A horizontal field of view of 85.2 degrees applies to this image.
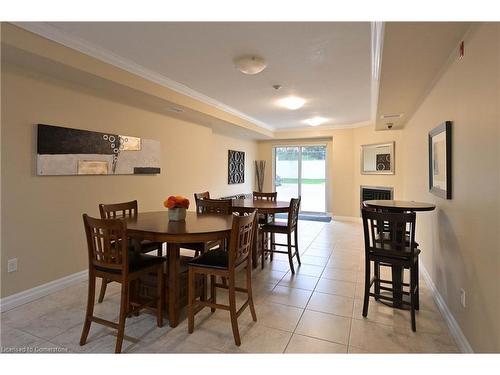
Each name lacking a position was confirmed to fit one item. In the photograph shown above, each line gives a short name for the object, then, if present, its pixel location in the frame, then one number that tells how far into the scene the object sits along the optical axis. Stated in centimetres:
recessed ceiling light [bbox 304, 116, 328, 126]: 636
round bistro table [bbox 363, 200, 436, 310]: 243
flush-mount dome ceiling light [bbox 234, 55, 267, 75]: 290
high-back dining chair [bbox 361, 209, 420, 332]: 217
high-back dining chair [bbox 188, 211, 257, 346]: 201
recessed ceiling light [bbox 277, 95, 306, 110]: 460
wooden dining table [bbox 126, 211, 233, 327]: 201
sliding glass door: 807
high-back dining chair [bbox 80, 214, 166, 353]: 185
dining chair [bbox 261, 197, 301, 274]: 346
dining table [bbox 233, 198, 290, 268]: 342
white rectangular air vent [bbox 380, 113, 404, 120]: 446
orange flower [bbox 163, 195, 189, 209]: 245
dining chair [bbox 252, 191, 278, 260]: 372
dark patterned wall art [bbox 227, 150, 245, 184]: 702
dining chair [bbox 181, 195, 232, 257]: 296
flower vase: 248
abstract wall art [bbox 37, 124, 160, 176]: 275
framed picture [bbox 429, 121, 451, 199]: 230
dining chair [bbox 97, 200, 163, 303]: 261
